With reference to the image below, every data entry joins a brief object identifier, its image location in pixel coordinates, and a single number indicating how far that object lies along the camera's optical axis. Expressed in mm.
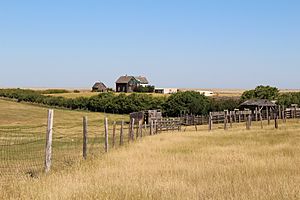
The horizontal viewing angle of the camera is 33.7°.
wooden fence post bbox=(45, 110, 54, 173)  13156
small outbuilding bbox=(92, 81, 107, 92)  165200
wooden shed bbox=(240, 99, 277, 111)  69500
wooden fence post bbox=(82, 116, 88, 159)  16141
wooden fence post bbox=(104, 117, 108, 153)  18892
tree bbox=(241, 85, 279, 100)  102000
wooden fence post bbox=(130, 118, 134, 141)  25359
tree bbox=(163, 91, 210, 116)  91312
